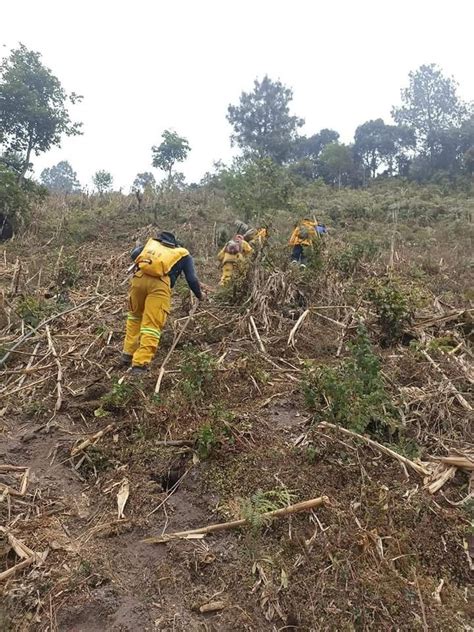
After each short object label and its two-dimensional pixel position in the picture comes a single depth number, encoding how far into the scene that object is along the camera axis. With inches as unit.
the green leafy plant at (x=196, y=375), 145.4
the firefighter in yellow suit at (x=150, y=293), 173.2
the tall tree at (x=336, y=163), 1101.1
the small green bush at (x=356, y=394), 124.8
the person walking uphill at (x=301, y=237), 266.7
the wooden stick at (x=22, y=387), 165.8
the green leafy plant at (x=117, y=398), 148.4
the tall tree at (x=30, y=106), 547.2
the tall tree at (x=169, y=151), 741.9
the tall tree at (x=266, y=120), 1176.2
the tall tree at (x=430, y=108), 1218.0
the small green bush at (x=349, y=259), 267.9
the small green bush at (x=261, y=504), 97.8
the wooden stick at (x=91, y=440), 131.3
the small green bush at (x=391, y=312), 186.9
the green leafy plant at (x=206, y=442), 121.1
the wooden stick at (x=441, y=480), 107.6
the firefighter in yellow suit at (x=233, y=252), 282.2
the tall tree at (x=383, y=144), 1240.5
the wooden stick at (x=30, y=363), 176.1
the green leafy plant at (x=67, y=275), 304.4
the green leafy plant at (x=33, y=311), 230.1
